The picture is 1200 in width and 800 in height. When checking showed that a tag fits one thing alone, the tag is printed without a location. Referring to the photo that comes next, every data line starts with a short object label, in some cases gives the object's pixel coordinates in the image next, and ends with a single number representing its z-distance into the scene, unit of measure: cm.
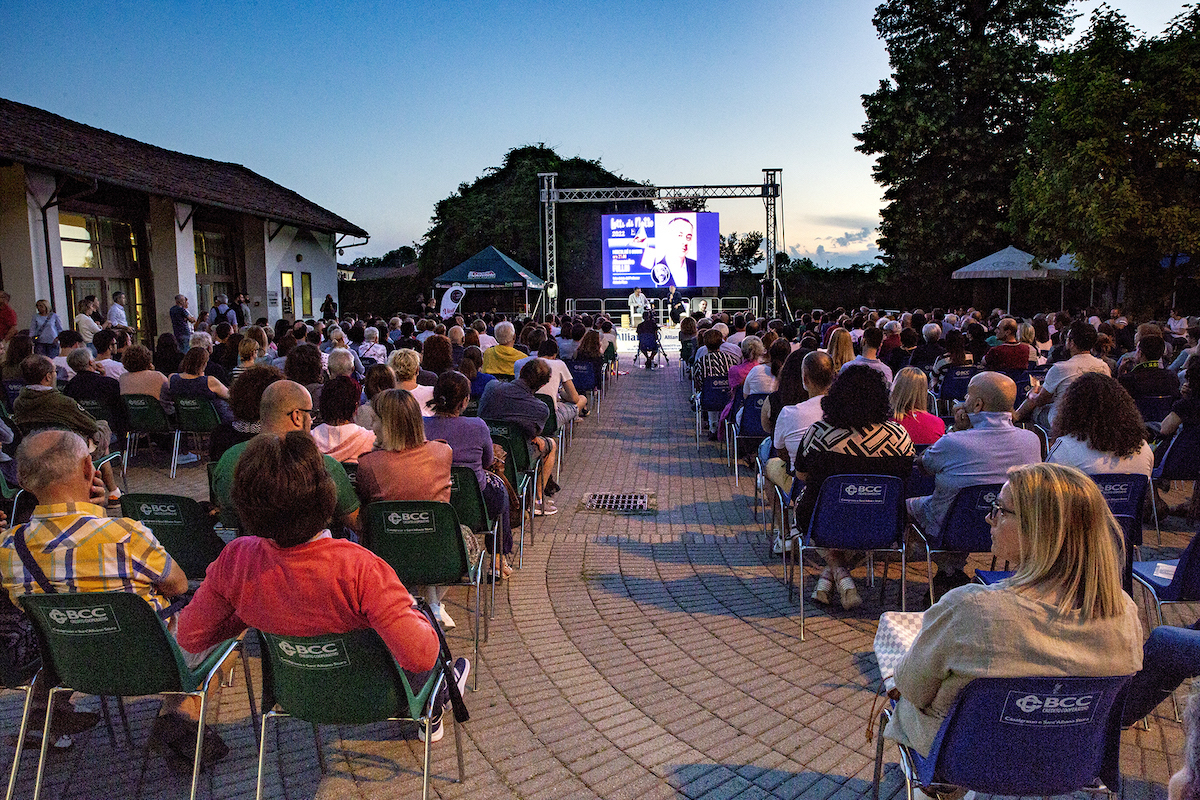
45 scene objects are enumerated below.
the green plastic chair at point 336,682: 240
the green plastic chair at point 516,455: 555
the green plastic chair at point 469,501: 439
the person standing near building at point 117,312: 1320
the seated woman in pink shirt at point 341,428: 457
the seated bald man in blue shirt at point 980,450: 421
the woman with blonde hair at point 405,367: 580
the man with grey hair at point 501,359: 884
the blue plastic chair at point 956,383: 907
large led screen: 2698
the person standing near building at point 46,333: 1152
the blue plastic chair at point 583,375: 1132
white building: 1280
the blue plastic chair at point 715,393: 943
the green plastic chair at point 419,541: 370
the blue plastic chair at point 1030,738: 204
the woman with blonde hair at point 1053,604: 208
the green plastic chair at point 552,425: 731
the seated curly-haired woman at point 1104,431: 420
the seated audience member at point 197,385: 788
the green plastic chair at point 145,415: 778
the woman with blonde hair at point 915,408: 526
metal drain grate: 702
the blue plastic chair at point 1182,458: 562
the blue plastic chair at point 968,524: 395
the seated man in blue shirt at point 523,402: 613
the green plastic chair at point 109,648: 256
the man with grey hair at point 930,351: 1071
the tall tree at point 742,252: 3516
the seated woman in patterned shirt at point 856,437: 434
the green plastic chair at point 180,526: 367
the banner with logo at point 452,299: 2128
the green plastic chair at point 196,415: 786
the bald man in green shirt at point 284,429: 379
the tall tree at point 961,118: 2692
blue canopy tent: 2091
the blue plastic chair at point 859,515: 414
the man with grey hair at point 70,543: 283
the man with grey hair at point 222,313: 1543
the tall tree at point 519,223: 3422
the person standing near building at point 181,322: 1393
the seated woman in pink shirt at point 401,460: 398
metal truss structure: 2459
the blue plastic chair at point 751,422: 759
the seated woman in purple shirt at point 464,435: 463
